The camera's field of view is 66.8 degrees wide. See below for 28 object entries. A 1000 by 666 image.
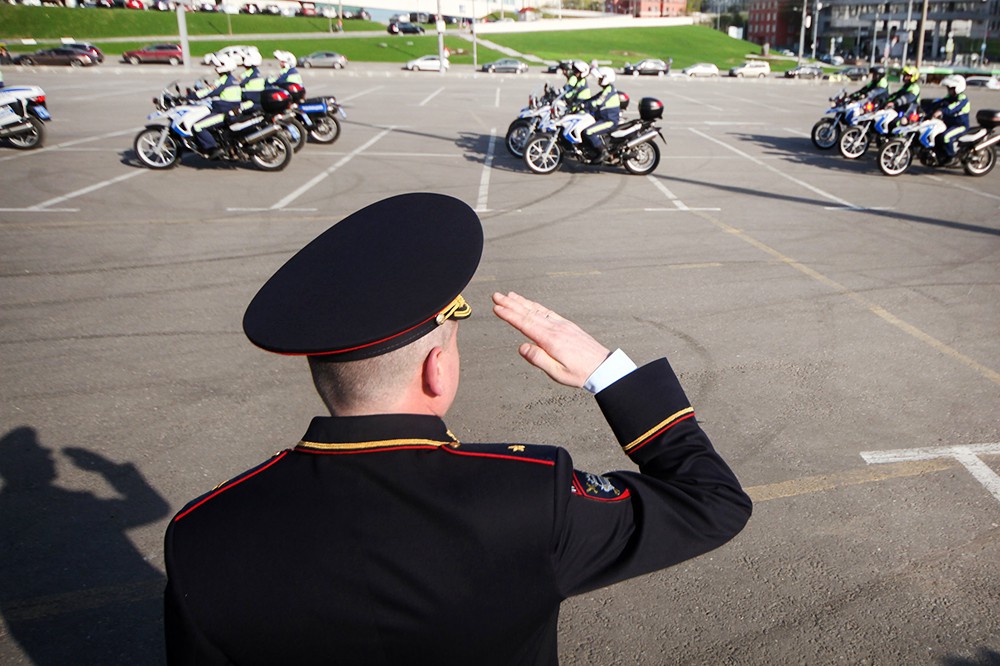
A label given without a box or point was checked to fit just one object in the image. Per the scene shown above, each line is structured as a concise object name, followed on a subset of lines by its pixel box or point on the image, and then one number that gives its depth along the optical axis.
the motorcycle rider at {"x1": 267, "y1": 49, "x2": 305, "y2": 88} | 15.61
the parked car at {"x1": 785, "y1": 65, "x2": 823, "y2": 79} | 58.31
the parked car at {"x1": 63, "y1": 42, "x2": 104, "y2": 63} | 48.09
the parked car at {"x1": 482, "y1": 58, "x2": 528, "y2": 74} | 55.25
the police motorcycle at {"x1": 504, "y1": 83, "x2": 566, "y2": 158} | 14.88
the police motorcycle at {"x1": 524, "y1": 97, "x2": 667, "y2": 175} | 13.64
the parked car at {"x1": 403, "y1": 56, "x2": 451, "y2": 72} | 51.84
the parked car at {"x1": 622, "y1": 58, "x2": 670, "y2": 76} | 56.97
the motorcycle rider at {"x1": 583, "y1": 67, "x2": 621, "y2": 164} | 13.65
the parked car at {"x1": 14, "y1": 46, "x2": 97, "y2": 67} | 46.06
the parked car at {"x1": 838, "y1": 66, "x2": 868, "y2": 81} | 56.36
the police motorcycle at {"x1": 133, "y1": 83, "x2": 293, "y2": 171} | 13.10
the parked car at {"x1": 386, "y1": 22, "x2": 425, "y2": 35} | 78.88
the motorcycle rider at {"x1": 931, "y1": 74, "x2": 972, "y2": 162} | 13.98
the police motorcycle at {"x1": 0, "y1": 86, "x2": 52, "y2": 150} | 14.61
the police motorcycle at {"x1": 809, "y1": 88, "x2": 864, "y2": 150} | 16.48
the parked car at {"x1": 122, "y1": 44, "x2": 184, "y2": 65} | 50.25
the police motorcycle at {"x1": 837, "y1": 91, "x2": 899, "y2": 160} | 15.58
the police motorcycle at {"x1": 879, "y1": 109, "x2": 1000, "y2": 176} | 13.94
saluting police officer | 1.24
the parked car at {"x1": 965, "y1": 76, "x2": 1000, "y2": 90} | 47.30
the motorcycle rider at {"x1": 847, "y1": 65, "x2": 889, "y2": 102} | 15.97
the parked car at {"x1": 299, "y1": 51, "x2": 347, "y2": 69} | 51.50
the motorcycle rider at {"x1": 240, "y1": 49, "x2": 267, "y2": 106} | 13.80
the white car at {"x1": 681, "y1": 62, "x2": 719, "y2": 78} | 59.03
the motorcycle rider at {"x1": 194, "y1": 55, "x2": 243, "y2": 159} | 13.07
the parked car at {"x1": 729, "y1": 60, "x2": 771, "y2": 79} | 59.94
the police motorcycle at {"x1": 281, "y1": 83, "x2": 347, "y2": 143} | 16.14
